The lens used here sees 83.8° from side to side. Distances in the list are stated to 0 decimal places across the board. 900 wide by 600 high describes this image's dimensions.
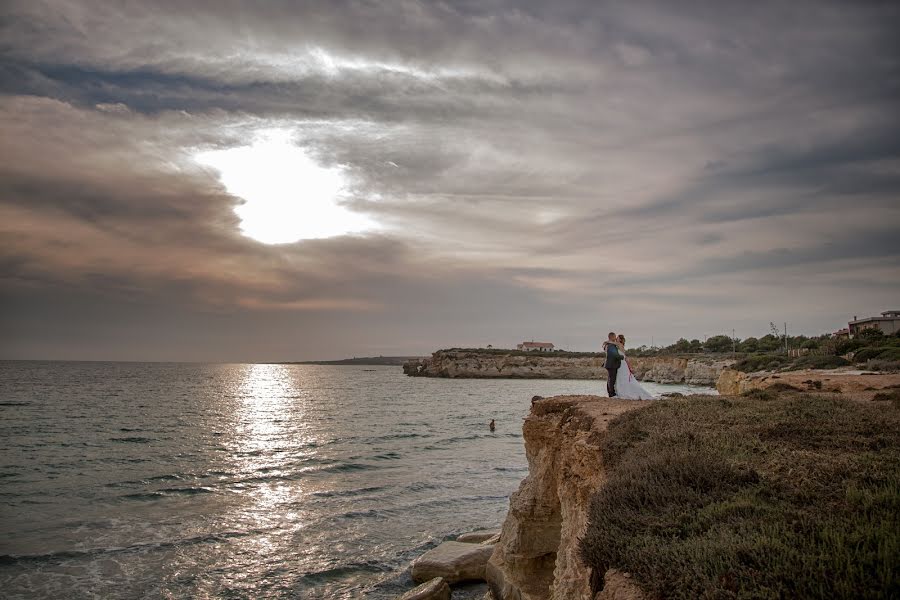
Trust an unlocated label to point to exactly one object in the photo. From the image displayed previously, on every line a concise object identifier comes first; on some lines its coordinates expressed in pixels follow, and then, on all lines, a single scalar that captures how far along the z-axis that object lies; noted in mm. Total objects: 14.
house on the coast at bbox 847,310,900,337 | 75375
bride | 17188
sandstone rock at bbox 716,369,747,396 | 37144
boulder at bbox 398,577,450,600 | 11016
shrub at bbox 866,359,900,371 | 29706
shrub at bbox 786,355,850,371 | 39219
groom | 17359
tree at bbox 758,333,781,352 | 95925
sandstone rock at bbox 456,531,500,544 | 14768
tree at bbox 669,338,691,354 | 158500
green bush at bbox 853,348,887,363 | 40312
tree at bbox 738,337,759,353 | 101631
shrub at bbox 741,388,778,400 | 12777
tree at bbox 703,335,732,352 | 130750
